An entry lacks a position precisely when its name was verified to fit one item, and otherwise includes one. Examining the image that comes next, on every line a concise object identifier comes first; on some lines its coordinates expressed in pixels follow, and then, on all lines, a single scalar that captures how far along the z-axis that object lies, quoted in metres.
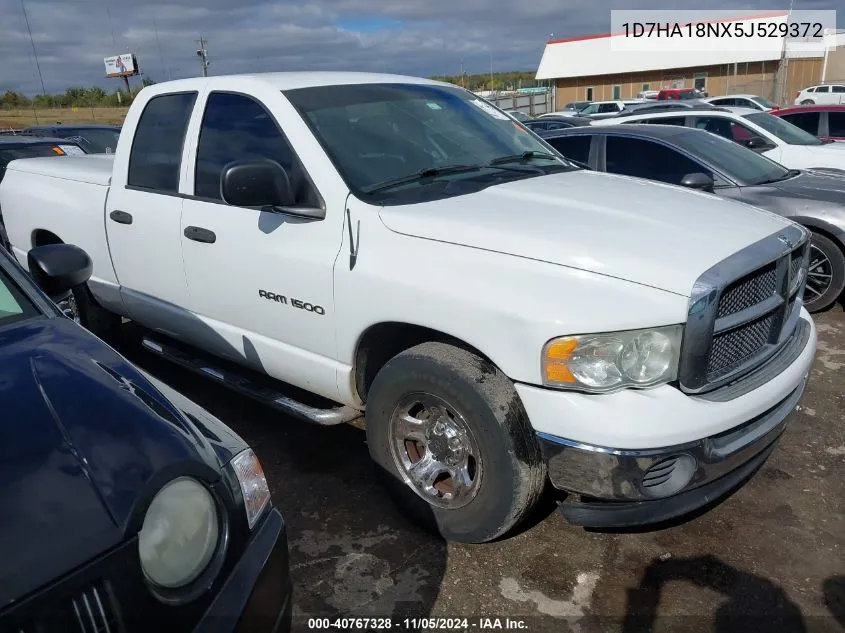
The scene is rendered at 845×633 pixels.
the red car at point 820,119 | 12.21
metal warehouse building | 44.09
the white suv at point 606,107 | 27.80
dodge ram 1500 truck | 2.43
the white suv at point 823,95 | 30.69
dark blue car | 1.48
